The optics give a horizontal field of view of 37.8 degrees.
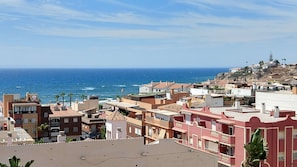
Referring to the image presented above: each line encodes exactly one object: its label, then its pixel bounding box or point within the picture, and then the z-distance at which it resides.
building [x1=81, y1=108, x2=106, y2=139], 69.25
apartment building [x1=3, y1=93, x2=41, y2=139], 59.09
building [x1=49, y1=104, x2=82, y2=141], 63.81
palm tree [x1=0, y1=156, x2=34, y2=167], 19.59
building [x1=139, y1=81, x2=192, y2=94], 117.62
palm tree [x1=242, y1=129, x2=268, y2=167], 28.28
